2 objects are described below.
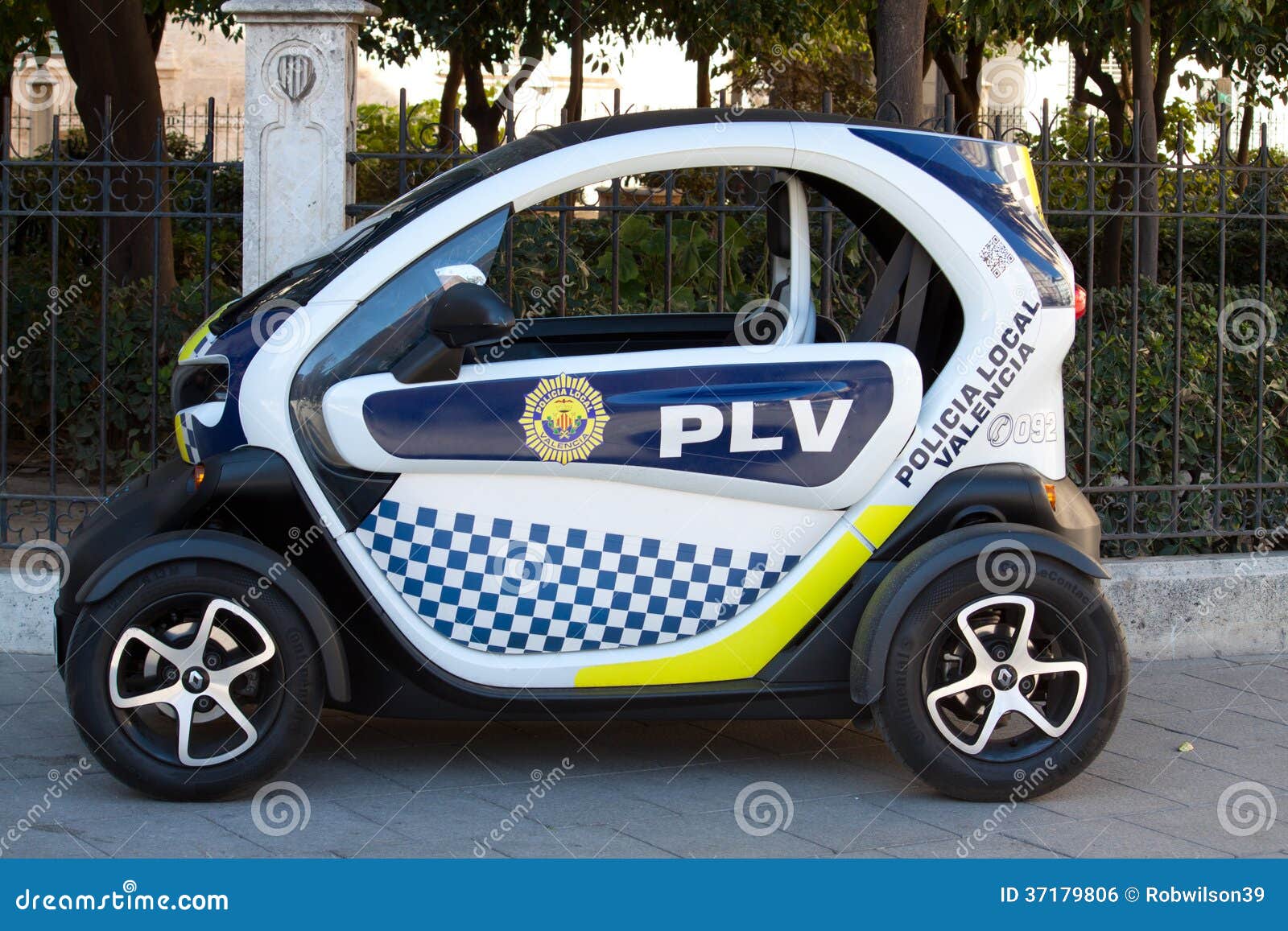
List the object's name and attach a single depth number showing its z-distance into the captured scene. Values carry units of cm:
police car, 406
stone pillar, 562
